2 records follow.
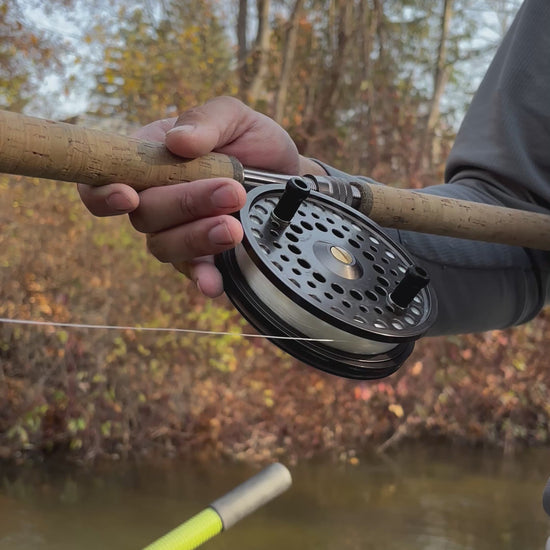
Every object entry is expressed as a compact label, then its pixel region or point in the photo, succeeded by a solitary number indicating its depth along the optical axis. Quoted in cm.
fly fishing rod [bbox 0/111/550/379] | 70
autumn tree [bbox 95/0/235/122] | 469
